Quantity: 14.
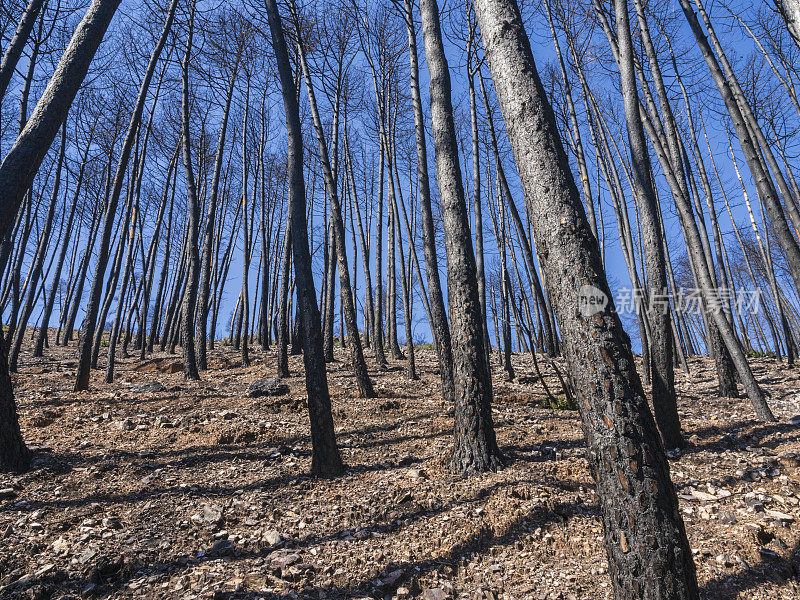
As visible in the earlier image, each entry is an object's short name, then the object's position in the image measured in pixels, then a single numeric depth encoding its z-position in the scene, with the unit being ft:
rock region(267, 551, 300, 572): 9.46
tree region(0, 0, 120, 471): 11.85
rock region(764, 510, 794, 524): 10.36
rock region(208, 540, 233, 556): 10.05
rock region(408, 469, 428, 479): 13.75
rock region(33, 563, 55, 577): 9.03
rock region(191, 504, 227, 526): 11.30
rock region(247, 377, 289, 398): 23.71
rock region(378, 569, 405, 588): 8.81
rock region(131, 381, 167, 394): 25.31
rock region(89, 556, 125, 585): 9.00
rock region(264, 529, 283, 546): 10.46
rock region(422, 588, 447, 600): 8.37
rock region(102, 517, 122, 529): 10.93
